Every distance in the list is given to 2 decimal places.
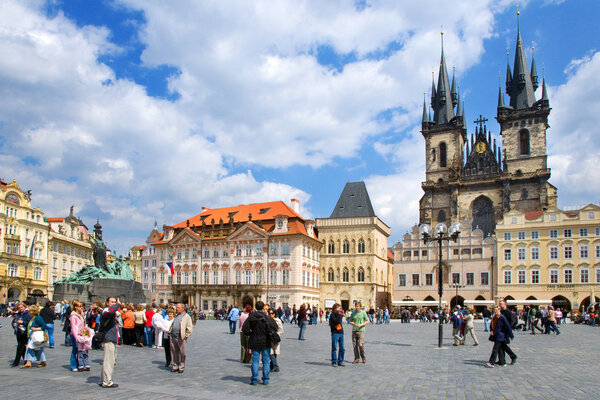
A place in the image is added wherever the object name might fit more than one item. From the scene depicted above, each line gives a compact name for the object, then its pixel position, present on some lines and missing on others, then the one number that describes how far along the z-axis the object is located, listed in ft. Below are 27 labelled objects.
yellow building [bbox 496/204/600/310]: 182.80
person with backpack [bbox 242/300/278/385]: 34.42
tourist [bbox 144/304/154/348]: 57.98
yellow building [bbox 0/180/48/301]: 193.16
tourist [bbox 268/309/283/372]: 40.23
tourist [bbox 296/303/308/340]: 75.20
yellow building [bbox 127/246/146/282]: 313.81
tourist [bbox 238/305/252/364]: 45.21
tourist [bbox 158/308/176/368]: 43.00
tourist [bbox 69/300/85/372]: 38.40
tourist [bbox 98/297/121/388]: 32.35
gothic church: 227.20
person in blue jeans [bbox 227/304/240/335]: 86.53
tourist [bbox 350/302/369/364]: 45.37
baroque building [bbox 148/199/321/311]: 194.70
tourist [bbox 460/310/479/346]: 65.12
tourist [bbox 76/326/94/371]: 38.06
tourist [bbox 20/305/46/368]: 38.93
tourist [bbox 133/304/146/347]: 58.08
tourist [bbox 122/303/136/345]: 57.82
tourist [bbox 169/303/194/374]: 38.73
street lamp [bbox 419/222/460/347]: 70.54
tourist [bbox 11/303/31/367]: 39.99
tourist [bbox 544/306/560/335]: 88.58
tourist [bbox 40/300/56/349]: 52.54
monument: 85.05
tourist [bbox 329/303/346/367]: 44.21
